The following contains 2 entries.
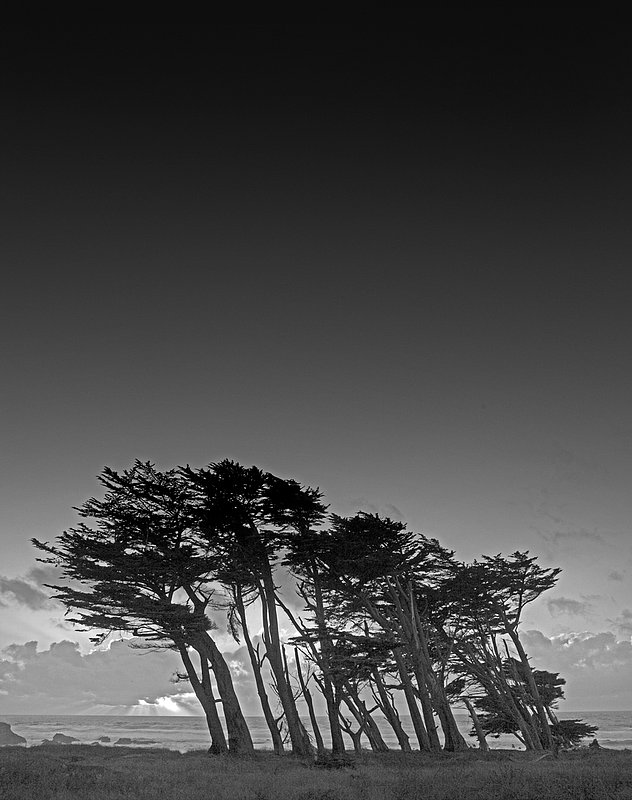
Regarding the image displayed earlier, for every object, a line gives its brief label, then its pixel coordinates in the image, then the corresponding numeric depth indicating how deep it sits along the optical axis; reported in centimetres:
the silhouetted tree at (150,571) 2784
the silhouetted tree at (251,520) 2989
